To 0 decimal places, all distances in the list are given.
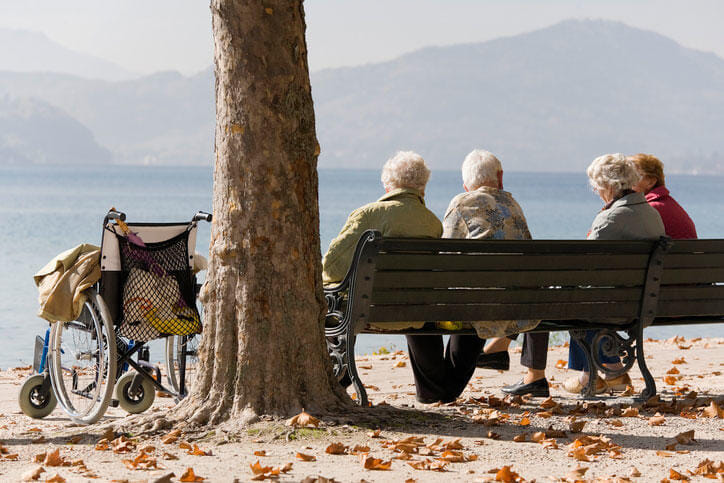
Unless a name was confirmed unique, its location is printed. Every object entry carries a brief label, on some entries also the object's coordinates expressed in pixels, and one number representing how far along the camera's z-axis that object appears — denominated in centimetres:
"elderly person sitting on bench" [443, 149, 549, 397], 1207
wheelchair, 1099
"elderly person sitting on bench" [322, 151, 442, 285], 1128
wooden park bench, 1041
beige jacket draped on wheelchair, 1090
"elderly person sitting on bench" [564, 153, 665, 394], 1195
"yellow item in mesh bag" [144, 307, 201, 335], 1129
